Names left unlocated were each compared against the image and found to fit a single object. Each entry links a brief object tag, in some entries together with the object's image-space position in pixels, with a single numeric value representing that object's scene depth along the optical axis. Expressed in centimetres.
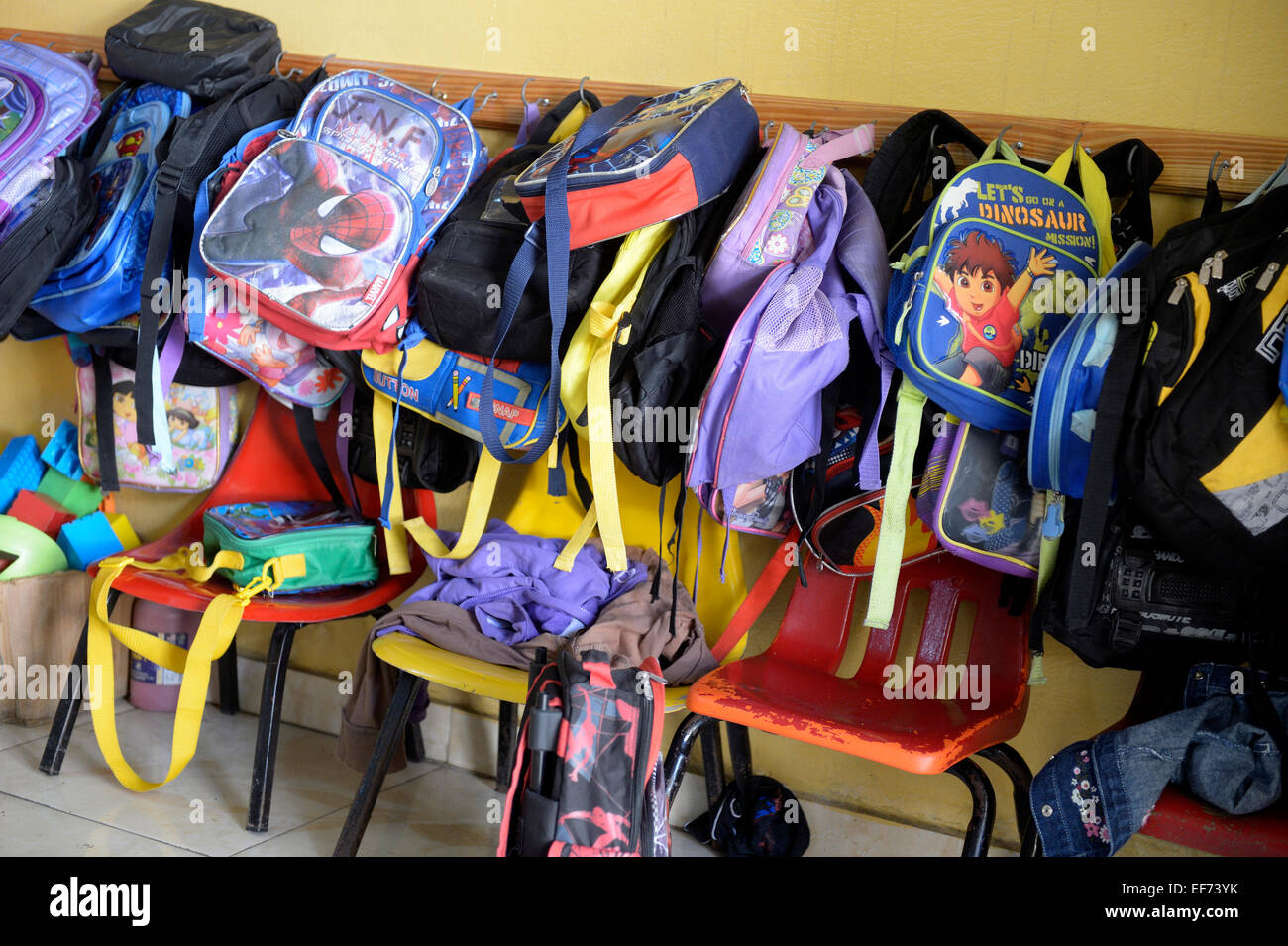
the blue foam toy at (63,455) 234
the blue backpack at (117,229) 189
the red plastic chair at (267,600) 187
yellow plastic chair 157
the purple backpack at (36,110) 185
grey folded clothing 164
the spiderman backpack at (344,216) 170
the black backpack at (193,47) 198
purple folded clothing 172
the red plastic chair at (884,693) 136
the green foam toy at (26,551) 221
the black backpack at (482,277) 163
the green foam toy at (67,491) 237
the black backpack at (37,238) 183
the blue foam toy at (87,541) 229
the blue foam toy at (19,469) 234
